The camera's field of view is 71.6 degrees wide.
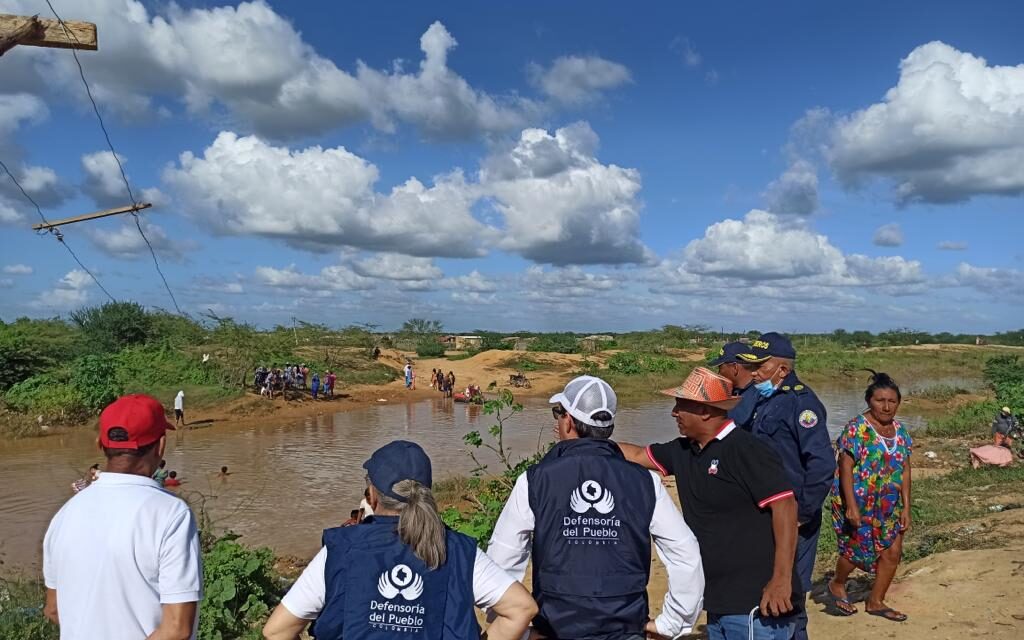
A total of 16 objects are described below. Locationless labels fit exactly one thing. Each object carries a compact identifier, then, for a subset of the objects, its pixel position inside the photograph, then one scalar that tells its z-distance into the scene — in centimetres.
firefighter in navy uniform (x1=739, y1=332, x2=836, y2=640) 397
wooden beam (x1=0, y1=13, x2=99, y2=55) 793
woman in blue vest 218
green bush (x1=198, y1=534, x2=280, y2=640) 540
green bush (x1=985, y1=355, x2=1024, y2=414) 1819
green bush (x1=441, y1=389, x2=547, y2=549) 695
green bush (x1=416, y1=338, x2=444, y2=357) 5053
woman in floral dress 502
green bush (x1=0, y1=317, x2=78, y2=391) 2453
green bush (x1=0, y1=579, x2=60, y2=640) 487
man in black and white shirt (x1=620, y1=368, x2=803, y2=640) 305
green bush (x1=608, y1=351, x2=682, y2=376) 4116
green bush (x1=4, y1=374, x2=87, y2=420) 2242
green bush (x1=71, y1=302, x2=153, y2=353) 3238
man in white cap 263
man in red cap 230
